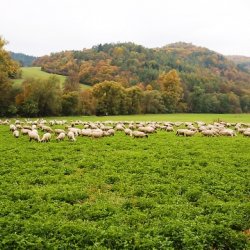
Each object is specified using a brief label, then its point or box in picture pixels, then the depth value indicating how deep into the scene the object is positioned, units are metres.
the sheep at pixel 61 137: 28.84
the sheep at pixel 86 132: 31.38
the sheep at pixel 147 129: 35.84
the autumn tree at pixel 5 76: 67.93
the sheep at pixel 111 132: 33.09
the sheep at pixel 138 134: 31.88
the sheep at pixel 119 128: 38.31
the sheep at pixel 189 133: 34.09
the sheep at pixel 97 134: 30.98
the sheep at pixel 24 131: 32.38
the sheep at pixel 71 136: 28.58
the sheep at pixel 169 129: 39.97
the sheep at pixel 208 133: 34.06
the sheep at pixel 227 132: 34.98
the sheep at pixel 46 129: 35.91
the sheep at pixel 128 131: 34.03
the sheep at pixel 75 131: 31.74
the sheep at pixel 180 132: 34.73
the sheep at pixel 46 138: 27.92
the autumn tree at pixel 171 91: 113.19
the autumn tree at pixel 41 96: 72.82
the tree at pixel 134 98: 98.06
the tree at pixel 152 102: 104.94
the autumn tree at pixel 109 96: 92.06
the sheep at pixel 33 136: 28.12
